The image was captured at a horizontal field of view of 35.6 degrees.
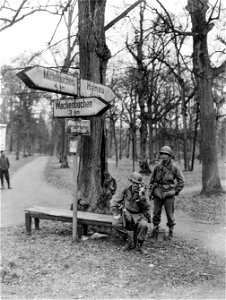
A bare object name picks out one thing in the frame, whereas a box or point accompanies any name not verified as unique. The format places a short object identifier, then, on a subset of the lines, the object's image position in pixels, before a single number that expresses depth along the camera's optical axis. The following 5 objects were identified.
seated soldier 6.25
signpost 5.77
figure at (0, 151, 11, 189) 16.75
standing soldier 7.13
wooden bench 6.59
